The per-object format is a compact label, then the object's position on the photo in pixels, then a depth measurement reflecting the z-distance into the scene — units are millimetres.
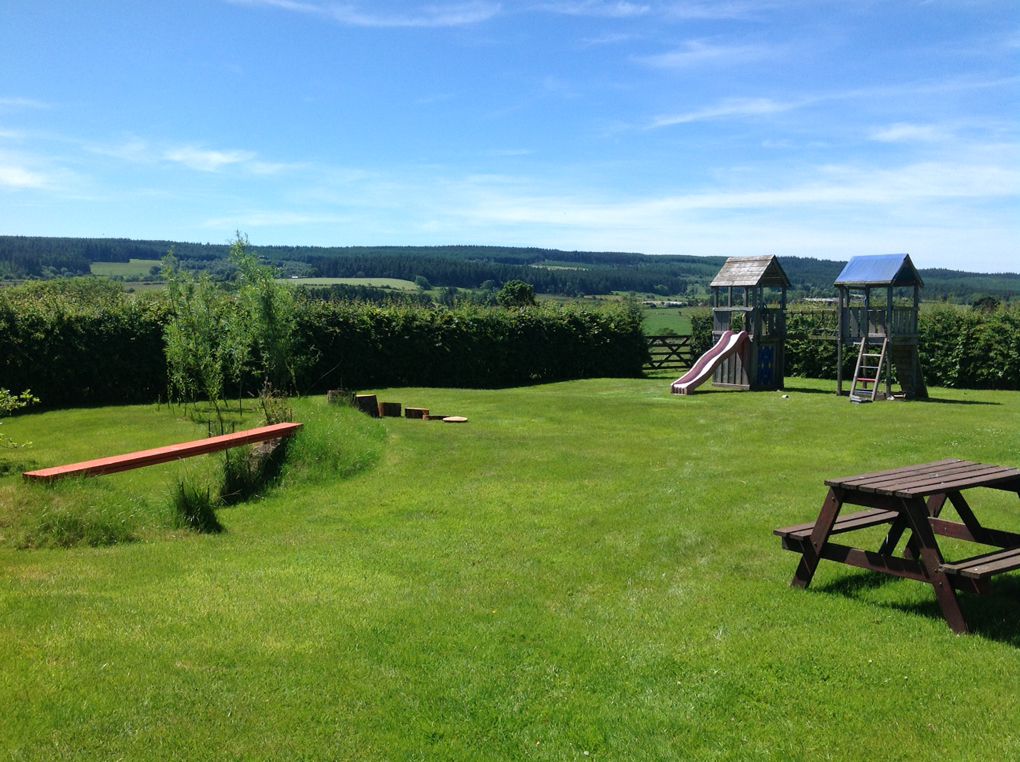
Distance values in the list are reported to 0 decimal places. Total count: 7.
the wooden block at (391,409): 18188
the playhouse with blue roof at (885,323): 23672
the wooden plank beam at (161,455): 9069
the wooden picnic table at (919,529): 5617
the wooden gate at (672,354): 37062
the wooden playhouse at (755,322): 26938
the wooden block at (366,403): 17047
